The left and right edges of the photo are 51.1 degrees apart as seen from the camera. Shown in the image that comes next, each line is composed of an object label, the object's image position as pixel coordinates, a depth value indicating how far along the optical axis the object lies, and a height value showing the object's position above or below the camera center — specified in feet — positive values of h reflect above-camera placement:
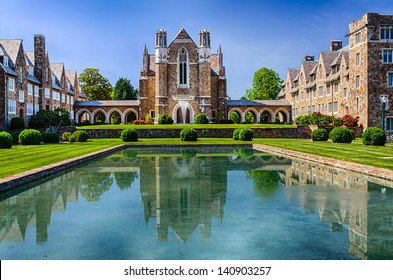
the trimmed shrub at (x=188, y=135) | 115.75 -1.60
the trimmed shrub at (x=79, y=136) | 116.67 -1.84
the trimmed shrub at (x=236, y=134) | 122.05 -1.44
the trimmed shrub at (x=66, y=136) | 121.20 -1.91
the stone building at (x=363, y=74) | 132.57 +19.39
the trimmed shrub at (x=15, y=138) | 105.13 -2.14
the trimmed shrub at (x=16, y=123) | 139.13 +2.25
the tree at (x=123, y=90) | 256.93 +24.71
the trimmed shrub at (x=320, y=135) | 116.78 -1.69
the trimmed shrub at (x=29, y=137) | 97.40 -1.77
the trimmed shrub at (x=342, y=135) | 104.42 -1.53
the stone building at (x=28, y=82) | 137.69 +18.72
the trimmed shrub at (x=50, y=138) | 107.96 -2.21
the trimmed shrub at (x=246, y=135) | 118.01 -1.66
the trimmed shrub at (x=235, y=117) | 212.02 +6.33
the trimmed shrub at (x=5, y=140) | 83.46 -2.13
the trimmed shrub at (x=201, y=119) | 166.81 +4.18
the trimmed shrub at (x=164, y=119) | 165.68 +4.18
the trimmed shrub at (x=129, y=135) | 114.83 -1.56
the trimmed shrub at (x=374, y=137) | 91.20 -1.79
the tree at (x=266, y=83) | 263.49 +29.84
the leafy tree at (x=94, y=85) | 270.46 +29.98
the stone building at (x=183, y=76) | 182.29 +23.80
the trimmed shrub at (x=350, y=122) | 136.77 +2.35
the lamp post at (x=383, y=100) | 101.14 +7.11
